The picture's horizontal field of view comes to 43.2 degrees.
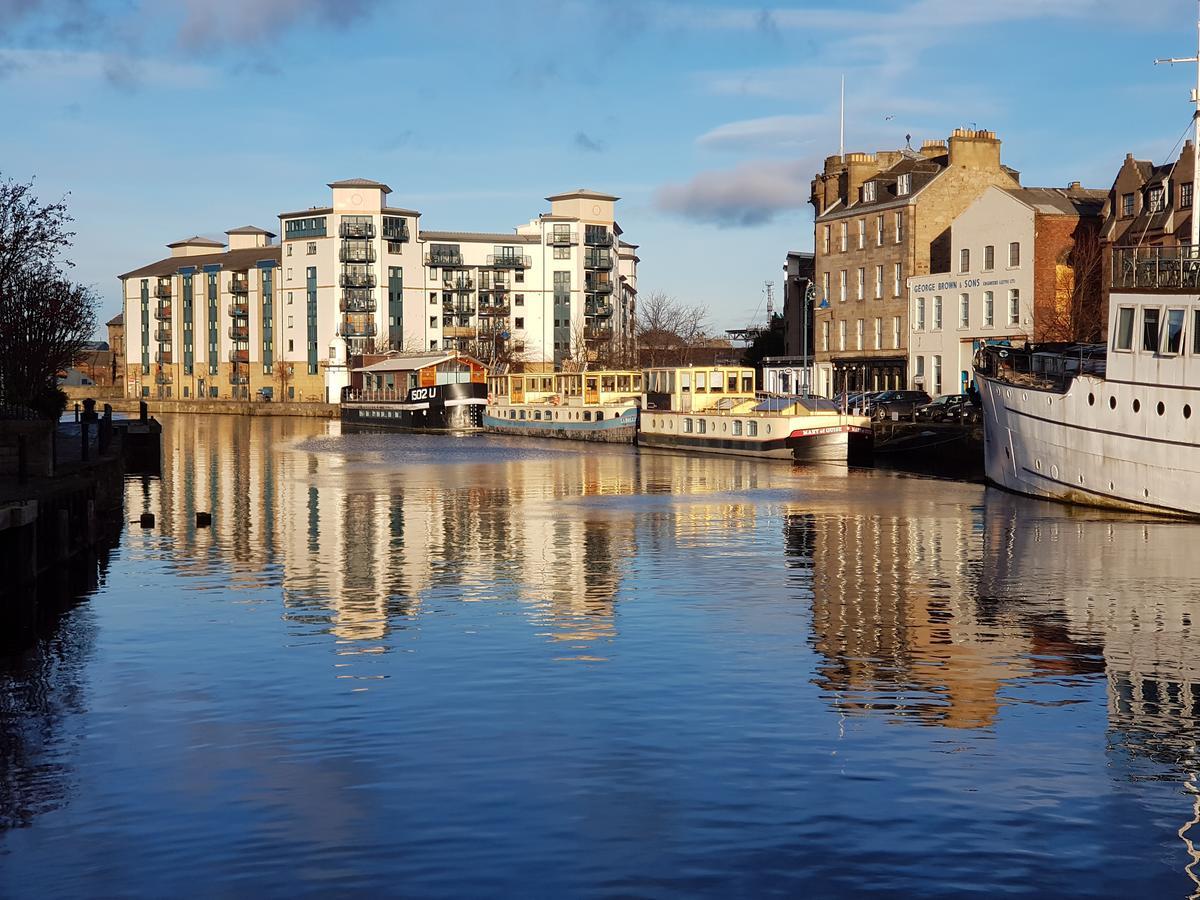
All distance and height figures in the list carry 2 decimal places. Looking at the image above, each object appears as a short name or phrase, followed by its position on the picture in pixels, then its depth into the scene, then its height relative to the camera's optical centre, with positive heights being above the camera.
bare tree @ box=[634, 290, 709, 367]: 160.12 +6.29
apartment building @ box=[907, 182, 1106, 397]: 80.19 +6.09
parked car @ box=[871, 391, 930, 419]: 76.81 -0.55
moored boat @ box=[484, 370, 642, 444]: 95.12 -0.81
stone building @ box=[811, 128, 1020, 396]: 92.62 +9.83
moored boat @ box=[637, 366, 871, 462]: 68.94 -1.37
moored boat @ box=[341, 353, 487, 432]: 117.56 -0.21
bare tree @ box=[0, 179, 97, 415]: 55.66 +3.32
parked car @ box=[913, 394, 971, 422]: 69.31 -0.79
